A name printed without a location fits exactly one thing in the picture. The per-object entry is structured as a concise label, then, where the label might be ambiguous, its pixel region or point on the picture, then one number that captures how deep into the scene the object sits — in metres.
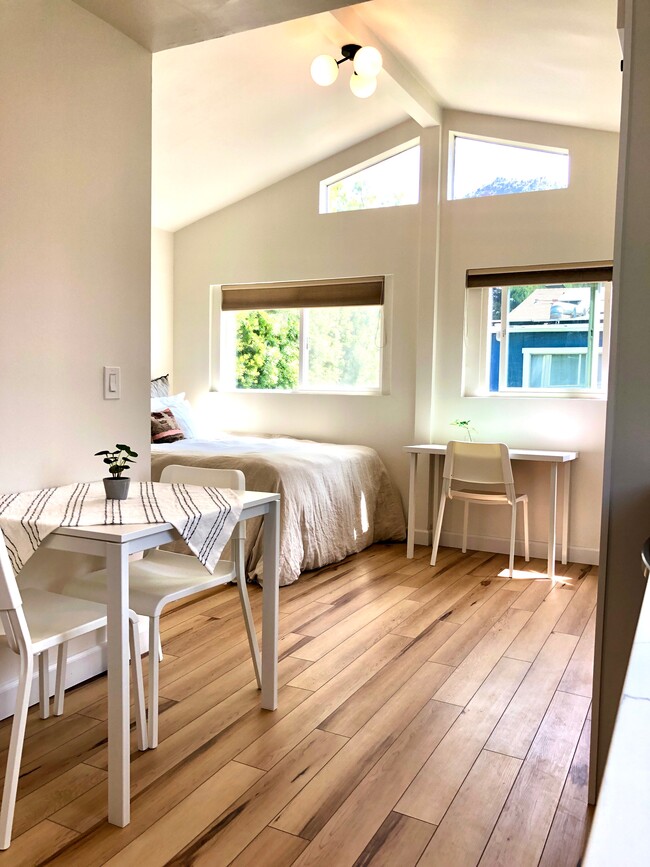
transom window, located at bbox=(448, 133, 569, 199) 4.45
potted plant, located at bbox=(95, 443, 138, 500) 2.16
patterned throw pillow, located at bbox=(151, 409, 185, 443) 4.76
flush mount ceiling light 3.31
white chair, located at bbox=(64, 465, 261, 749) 2.06
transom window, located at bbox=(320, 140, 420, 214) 4.94
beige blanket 3.85
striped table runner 1.86
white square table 1.68
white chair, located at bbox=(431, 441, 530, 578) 4.02
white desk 4.08
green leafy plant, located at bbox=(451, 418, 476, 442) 4.70
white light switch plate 2.58
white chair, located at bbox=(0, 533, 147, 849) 1.60
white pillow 5.05
